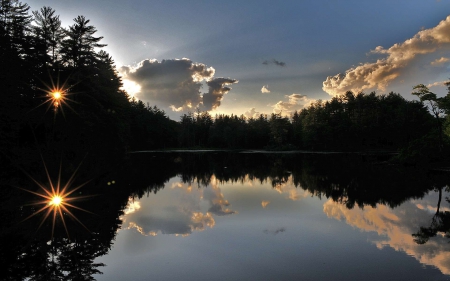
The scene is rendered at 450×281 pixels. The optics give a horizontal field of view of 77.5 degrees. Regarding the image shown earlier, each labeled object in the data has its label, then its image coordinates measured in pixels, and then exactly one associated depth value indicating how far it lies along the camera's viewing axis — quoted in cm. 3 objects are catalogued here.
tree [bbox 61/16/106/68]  3453
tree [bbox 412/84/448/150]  3681
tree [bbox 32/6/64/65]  3200
